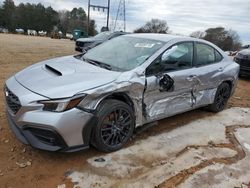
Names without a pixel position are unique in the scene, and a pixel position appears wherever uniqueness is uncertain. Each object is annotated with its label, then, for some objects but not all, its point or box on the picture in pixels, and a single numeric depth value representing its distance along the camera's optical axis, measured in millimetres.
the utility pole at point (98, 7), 25066
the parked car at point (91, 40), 9825
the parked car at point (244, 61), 6676
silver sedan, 2164
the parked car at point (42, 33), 44899
